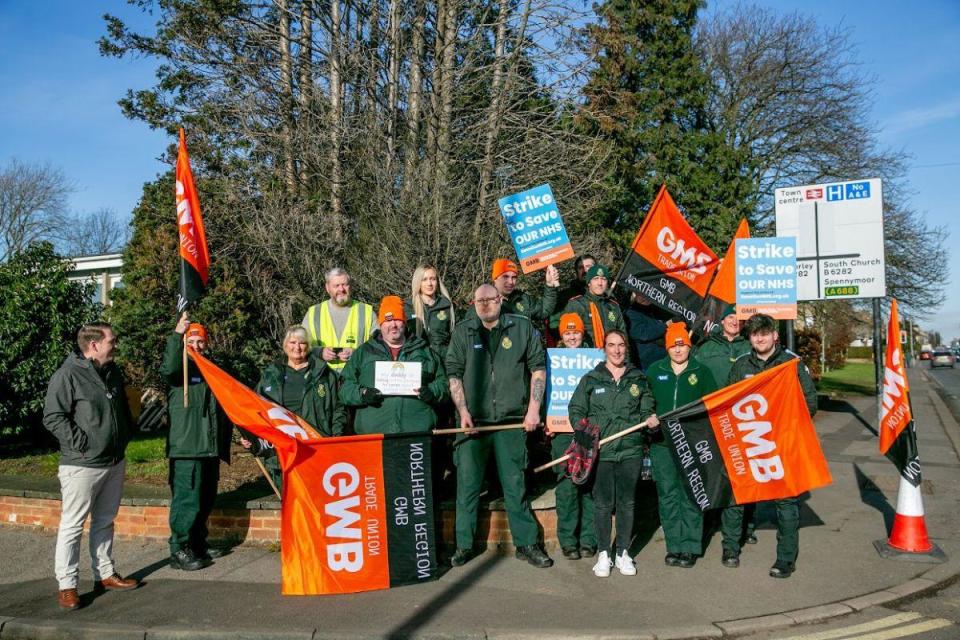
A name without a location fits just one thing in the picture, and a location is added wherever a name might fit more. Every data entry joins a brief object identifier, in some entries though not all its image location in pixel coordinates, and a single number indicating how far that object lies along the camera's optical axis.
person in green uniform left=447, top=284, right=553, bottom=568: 6.52
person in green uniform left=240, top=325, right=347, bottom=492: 6.62
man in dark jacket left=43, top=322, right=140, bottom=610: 5.64
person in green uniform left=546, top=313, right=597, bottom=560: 6.66
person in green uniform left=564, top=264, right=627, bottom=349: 7.88
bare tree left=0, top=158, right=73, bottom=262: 50.09
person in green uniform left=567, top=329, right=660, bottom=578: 6.34
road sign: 15.18
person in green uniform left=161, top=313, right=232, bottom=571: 6.46
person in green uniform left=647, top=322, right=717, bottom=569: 6.56
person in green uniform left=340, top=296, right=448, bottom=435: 6.40
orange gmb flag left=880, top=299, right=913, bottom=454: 6.85
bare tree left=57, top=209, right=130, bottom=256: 62.13
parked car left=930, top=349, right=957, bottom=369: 70.50
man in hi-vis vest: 7.32
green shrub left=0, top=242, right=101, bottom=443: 10.54
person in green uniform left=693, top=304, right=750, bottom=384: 7.74
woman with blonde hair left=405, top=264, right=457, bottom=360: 7.34
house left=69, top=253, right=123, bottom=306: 31.38
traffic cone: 6.76
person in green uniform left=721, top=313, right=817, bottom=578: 6.27
